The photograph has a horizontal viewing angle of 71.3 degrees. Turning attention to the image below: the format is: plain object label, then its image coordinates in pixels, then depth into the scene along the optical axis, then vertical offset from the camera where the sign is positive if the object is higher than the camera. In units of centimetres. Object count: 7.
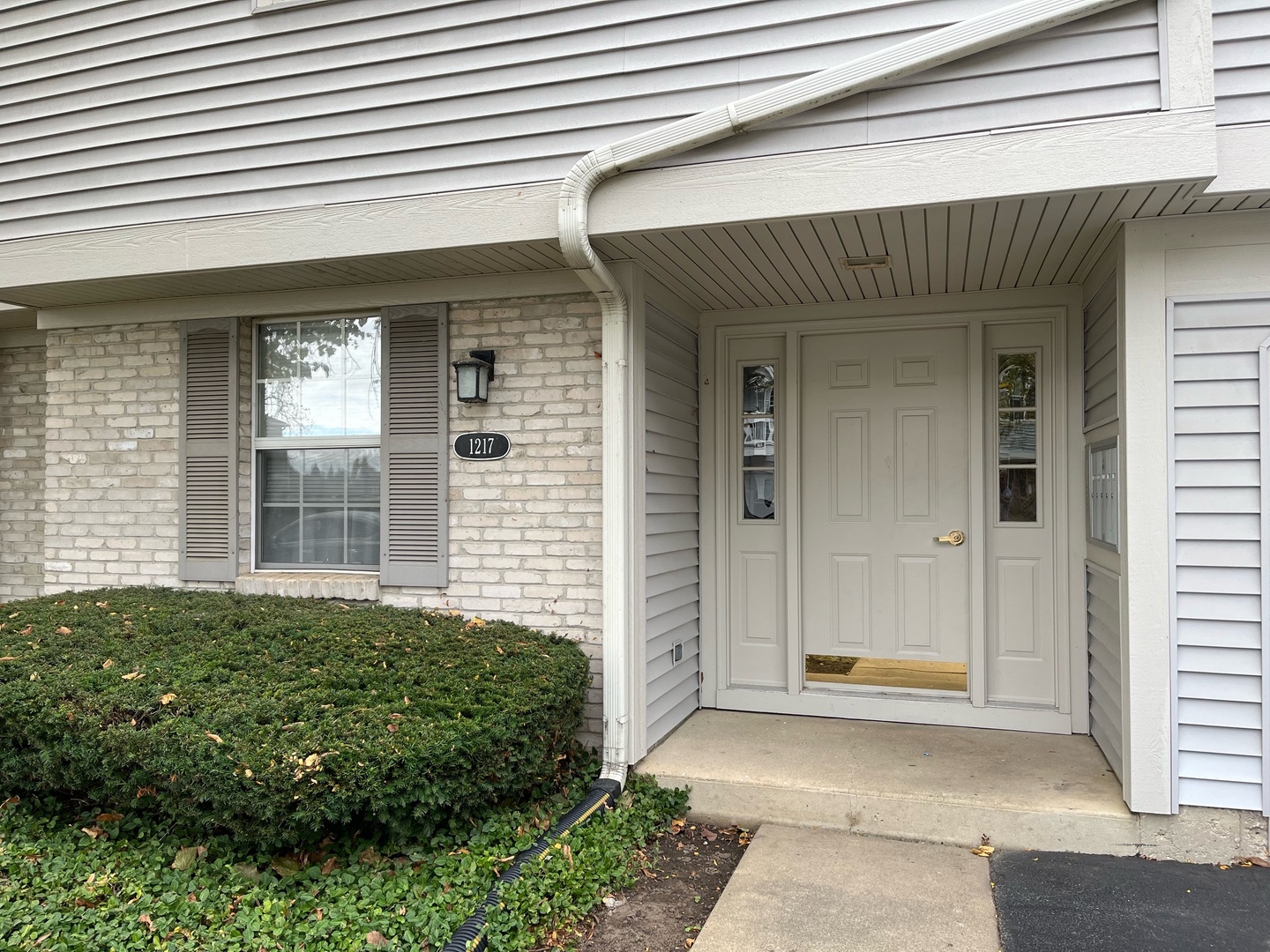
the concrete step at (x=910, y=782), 352 -132
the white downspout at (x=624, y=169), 312 +124
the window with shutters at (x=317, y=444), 486 +20
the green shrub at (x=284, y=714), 299 -87
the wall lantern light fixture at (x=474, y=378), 437 +50
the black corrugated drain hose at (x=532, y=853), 266 -136
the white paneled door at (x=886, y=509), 479 -16
